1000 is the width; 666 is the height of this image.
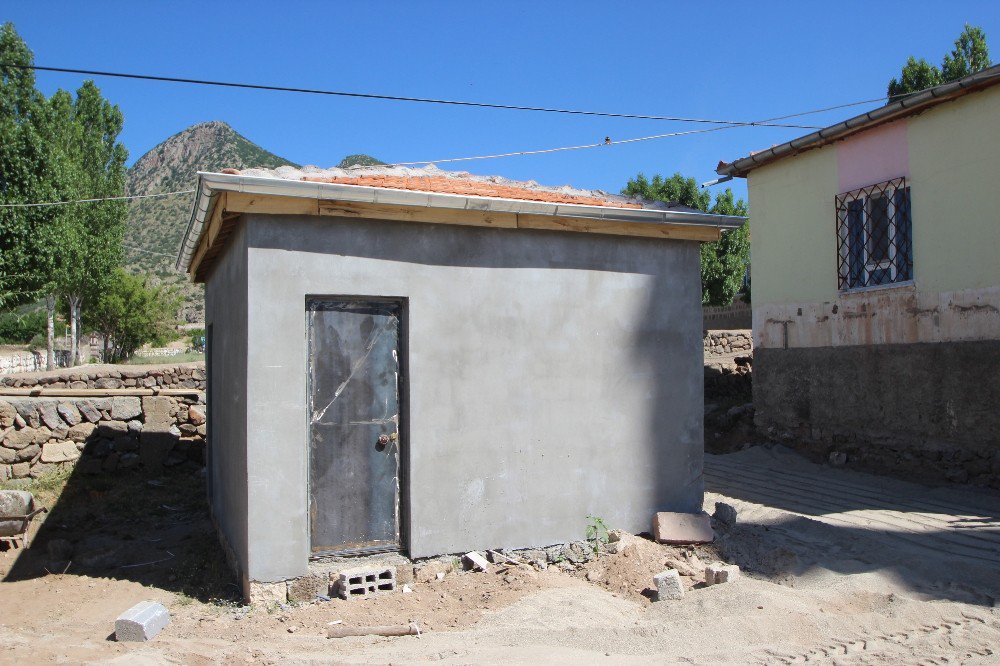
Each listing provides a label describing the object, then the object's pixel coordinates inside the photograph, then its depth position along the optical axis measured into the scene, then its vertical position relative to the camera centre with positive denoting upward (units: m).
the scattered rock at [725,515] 6.95 -1.69
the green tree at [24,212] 17.53 +3.42
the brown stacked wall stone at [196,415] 10.84 -1.04
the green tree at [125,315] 31.33 +1.41
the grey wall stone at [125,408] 10.33 -0.88
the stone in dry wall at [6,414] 9.79 -0.90
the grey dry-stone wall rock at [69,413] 10.05 -0.92
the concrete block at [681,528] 6.41 -1.68
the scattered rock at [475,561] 5.84 -1.78
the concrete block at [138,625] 4.74 -1.85
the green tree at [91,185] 24.70 +6.19
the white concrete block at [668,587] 5.42 -1.86
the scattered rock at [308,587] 5.33 -1.81
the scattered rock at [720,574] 5.58 -1.82
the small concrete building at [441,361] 5.36 -0.15
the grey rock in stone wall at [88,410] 10.12 -0.88
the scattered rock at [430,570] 5.73 -1.82
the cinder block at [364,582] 5.39 -1.81
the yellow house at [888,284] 8.77 +0.79
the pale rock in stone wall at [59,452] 9.91 -1.44
